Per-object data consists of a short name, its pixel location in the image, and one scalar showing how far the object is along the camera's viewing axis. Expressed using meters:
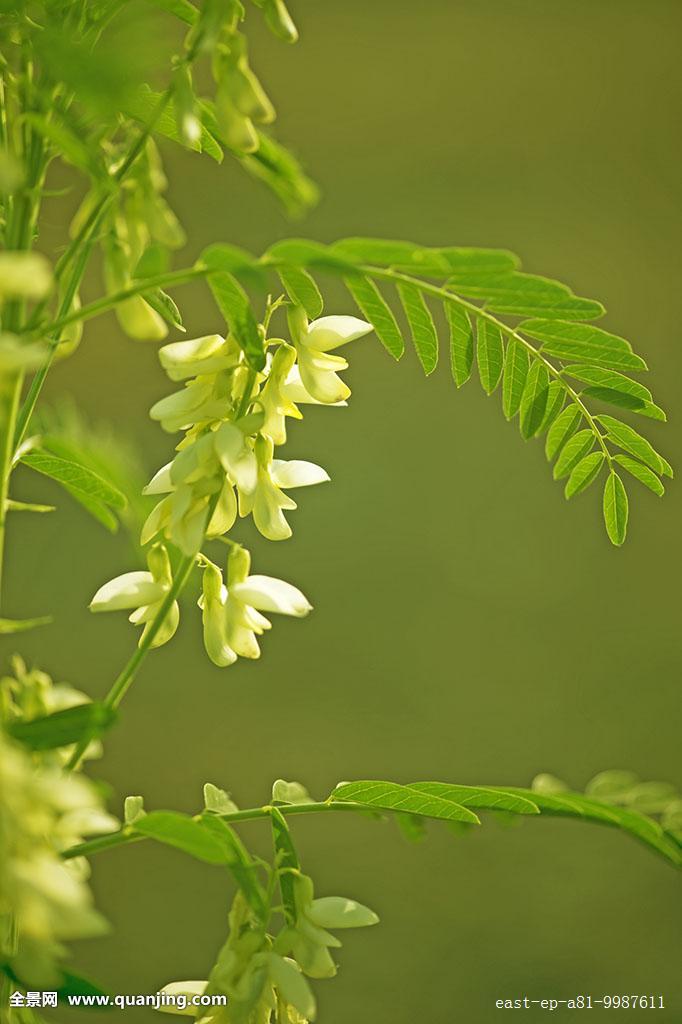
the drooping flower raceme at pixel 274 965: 0.95
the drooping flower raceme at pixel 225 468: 0.95
